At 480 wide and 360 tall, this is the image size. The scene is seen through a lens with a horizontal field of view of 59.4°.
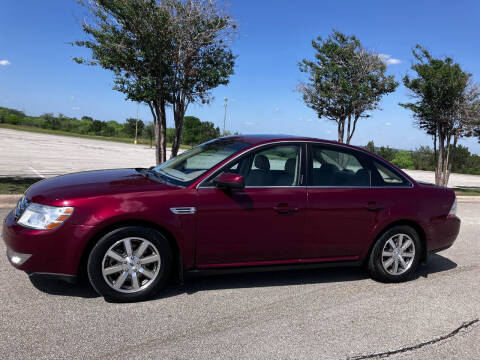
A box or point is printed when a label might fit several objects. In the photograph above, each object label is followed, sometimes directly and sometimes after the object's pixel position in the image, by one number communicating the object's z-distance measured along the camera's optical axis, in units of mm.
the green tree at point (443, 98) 16156
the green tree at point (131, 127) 62531
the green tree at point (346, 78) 17125
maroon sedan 3725
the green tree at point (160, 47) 10133
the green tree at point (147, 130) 63488
